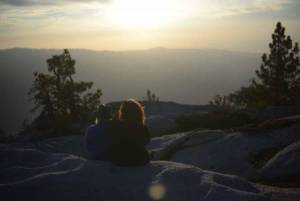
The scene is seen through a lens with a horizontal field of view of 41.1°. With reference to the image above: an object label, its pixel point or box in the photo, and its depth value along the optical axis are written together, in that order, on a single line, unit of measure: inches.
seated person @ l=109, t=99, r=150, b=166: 385.7
